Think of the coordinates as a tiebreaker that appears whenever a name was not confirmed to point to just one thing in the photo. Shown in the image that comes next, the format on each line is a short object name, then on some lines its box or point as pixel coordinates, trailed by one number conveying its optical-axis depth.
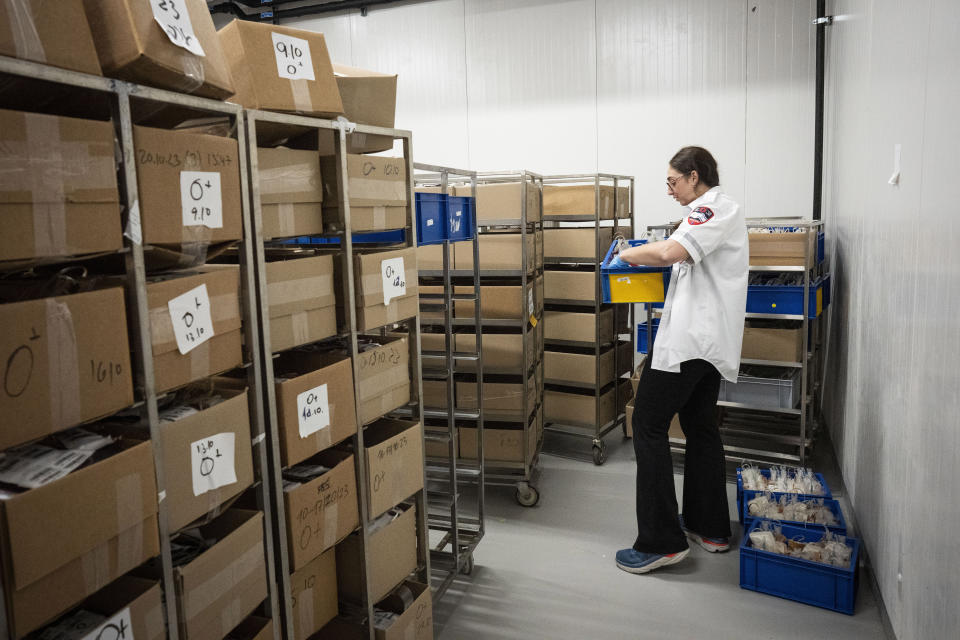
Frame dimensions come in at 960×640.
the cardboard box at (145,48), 1.29
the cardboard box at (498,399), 3.70
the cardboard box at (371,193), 1.98
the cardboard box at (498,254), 3.59
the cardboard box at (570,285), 4.24
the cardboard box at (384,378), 2.09
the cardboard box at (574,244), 4.22
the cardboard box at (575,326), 4.25
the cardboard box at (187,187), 1.36
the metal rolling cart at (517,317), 3.59
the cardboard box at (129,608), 1.29
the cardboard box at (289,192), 1.74
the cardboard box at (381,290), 2.02
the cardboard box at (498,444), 3.67
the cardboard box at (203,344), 1.40
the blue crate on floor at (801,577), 2.59
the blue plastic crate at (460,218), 2.67
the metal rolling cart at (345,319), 1.71
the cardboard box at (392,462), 2.11
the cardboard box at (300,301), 1.75
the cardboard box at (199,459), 1.43
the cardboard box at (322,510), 1.81
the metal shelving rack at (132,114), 1.23
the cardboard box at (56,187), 1.09
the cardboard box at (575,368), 4.27
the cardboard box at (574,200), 4.21
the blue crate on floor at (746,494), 3.15
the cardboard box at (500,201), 3.58
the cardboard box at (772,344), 3.82
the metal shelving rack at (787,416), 3.75
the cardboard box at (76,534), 1.09
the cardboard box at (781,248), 3.66
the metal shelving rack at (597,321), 4.20
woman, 2.73
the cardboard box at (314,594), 1.91
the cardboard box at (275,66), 1.72
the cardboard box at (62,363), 1.10
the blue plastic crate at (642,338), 4.29
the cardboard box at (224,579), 1.47
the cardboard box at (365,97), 2.06
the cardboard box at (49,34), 1.08
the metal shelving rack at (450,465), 2.76
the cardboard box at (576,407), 4.33
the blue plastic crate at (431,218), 2.44
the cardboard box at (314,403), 1.77
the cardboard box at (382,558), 2.12
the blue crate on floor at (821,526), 2.83
